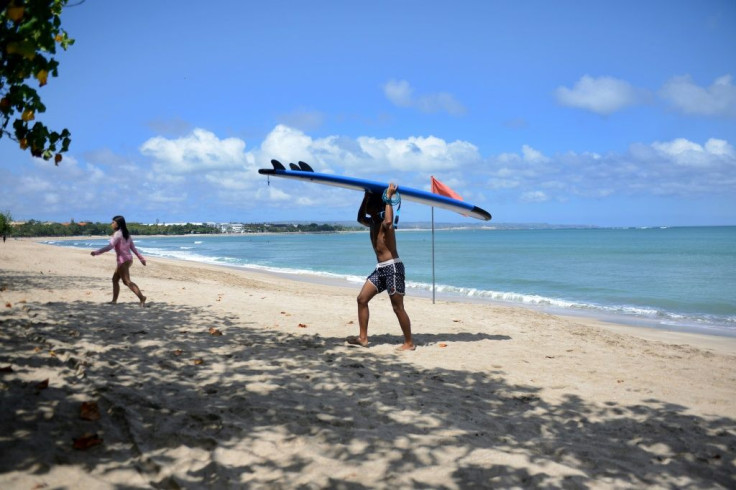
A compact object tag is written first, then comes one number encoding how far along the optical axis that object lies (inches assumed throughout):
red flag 330.3
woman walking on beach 387.5
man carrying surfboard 272.2
